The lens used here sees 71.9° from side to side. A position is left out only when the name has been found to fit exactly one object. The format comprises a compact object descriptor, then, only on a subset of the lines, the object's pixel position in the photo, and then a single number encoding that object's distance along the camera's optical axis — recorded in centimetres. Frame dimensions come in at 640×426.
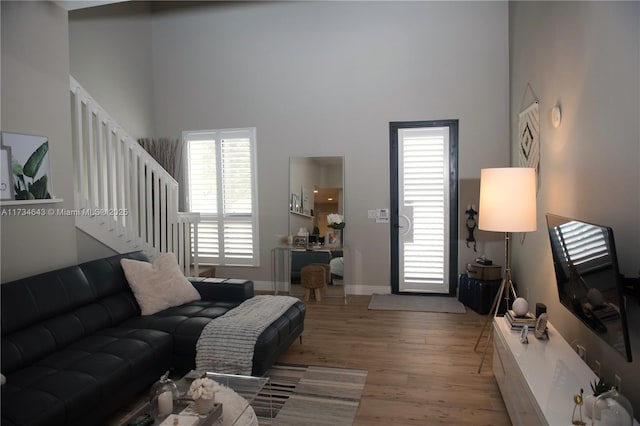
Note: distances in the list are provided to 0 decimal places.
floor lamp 311
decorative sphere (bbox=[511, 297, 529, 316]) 298
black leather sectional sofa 226
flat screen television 190
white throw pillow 358
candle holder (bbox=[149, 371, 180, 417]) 210
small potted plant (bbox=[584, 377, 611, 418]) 181
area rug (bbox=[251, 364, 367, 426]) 269
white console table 198
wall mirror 552
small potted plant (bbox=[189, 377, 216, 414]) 206
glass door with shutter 534
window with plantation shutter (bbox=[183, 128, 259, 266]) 584
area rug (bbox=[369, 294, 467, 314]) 494
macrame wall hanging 391
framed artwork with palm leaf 310
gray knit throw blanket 302
